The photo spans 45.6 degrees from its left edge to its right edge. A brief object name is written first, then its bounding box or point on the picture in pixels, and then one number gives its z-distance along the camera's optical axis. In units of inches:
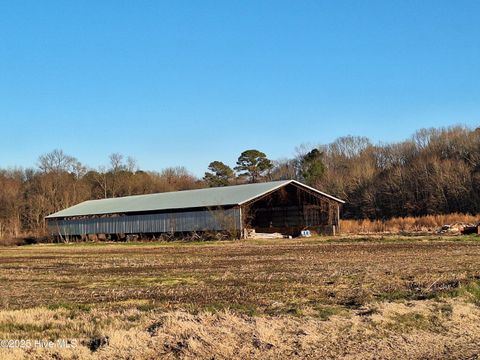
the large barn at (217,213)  2191.2
